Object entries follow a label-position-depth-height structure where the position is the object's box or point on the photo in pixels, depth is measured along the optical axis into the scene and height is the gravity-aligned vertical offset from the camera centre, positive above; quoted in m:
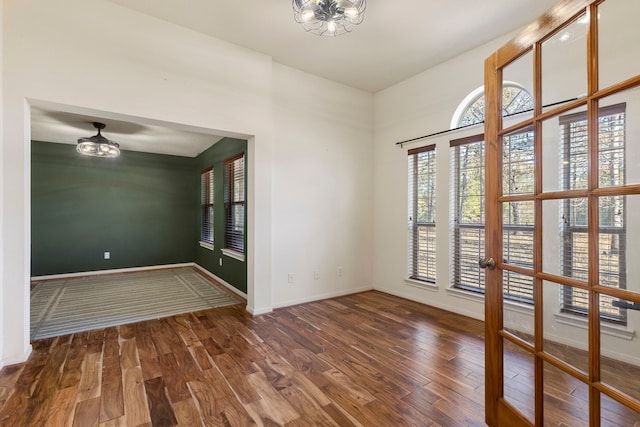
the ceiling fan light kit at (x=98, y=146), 4.36 +1.02
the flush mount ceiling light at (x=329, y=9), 2.23 +1.61
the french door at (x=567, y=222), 1.07 -0.03
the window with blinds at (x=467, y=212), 3.33 +0.03
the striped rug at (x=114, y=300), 3.28 -1.22
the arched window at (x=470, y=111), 3.38 +1.24
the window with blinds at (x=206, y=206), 6.00 +0.16
